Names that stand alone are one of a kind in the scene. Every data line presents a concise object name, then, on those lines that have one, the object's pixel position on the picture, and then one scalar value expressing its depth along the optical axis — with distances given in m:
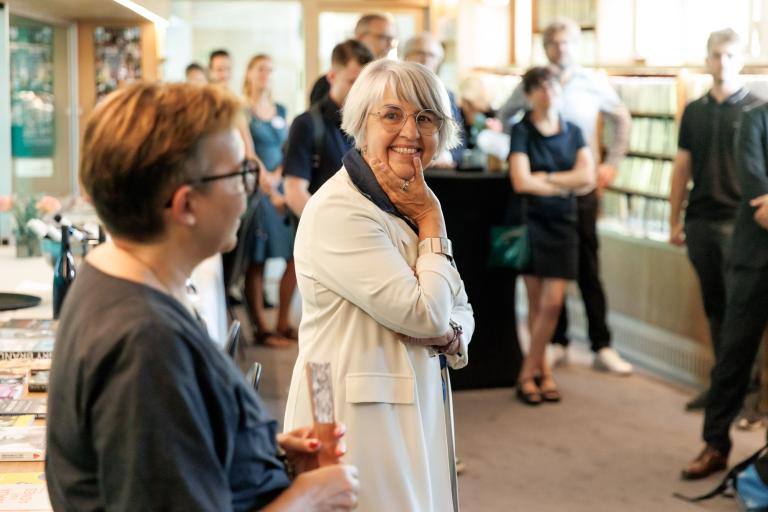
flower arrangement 4.93
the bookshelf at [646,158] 7.29
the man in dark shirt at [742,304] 4.92
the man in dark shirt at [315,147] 5.25
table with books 2.30
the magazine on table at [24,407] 2.74
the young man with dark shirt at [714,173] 5.85
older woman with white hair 2.52
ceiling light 3.99
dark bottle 3.96
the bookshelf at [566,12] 8.54
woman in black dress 6.14
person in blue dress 7.52
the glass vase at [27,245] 5.10
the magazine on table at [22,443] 2.48
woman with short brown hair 1.40
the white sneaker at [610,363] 7.01
